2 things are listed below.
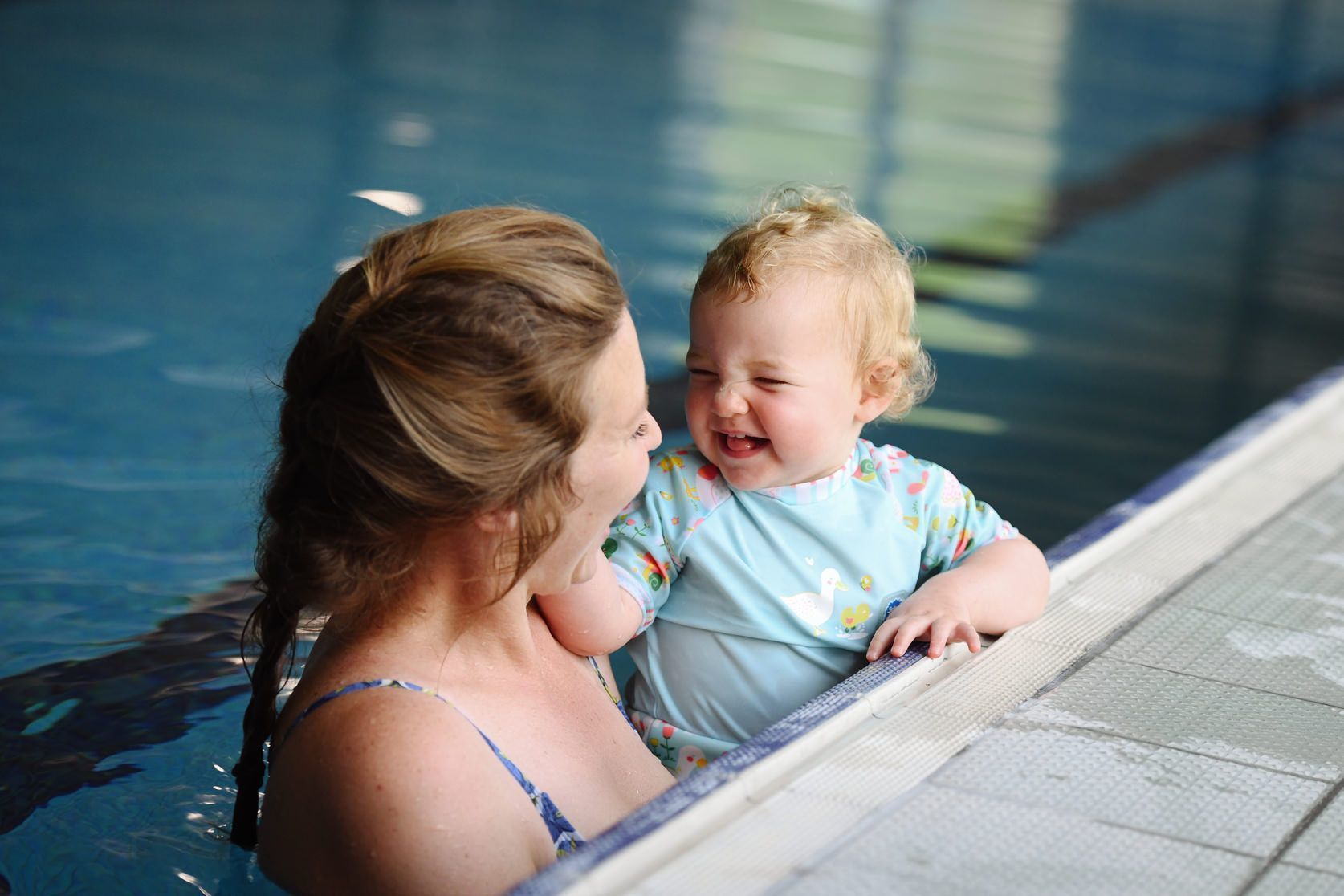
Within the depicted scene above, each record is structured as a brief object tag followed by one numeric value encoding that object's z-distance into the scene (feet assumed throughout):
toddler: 6.88
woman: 6.11
